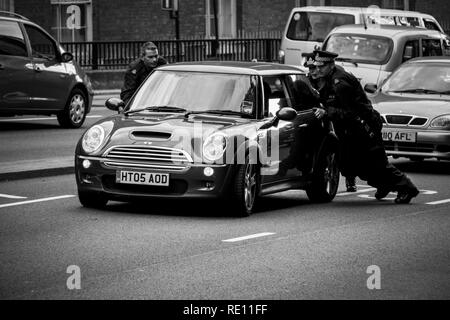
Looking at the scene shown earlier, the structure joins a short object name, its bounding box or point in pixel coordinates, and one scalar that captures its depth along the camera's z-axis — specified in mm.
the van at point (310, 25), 29923
